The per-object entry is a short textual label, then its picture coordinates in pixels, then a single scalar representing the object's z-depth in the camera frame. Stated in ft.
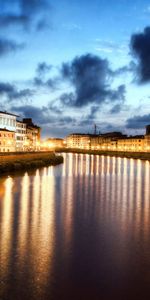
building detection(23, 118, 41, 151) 327.88
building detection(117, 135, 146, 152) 463.13
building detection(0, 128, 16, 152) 232.94
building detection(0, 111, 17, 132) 248.40
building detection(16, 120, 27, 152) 282.54
